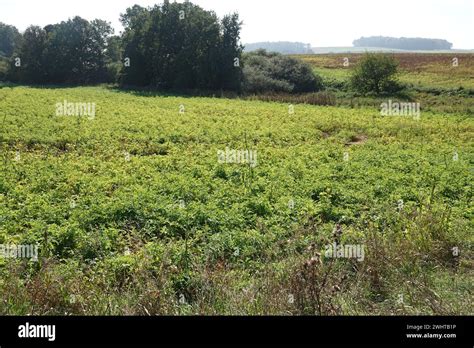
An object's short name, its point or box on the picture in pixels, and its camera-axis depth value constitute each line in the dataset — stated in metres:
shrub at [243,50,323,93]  46.28
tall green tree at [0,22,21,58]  70.99
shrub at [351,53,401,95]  43.94
